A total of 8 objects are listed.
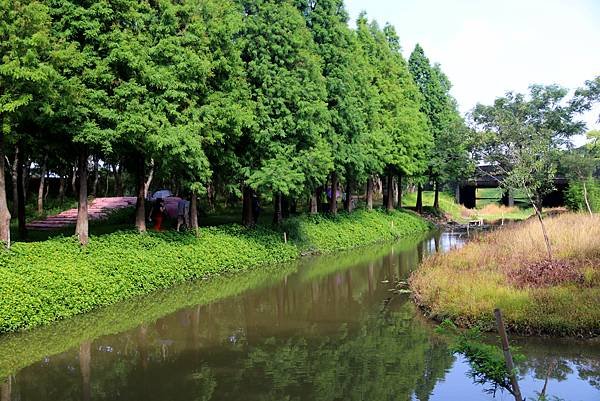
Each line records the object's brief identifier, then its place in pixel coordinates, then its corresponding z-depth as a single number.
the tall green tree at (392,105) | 40.28
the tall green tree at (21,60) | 14.51
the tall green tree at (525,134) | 21.40
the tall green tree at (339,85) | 32.09
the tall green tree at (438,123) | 46.47
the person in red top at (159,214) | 24.89
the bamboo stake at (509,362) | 6.33
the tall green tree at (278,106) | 25.97
